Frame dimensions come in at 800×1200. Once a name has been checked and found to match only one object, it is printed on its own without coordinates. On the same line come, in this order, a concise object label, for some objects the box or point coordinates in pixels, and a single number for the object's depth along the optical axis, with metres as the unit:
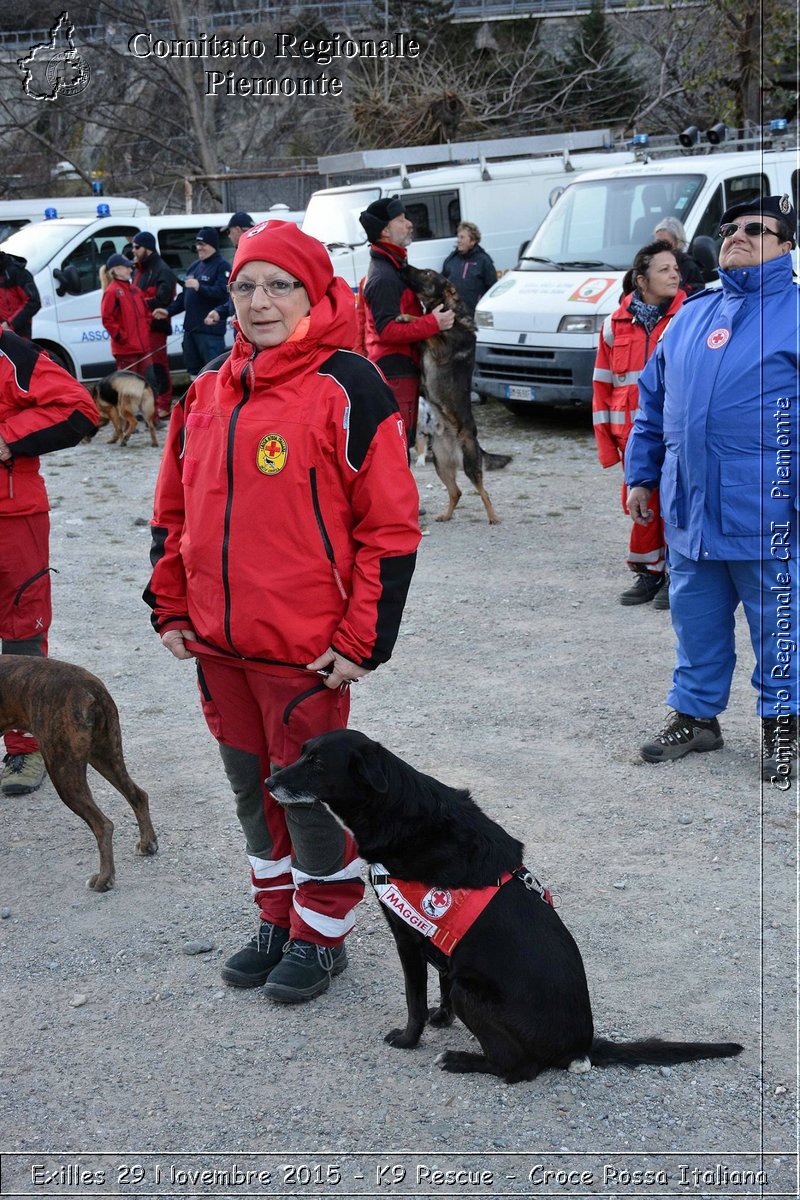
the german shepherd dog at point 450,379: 8.41
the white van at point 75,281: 14.35
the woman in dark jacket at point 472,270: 14.05
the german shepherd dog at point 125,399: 12.84
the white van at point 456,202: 15.01
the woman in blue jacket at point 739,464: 4.58
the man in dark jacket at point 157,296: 13.93
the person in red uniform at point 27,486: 4.82
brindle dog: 4.23
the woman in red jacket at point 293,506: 3.12
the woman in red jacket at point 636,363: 6.84
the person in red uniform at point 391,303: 8.19
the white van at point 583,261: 11.66
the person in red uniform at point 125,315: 13.36
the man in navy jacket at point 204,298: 13.16
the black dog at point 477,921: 3.01
